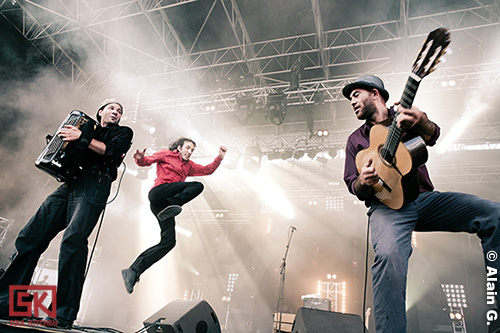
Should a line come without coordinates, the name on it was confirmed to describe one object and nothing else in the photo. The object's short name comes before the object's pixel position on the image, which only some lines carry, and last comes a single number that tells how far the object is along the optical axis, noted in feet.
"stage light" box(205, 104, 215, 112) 33.32
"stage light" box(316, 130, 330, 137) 34.35
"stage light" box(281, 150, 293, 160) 36.76
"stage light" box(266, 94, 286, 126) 29.99
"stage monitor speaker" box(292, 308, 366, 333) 9.74
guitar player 4.76
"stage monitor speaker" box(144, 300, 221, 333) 10.34
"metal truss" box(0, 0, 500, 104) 25.71
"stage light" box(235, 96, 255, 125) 31.35
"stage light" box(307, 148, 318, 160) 35.68
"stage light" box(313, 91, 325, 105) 30.35
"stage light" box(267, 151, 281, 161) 37.24
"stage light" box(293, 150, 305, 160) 36.22
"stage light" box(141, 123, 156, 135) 37.66
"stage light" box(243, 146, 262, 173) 37.04
